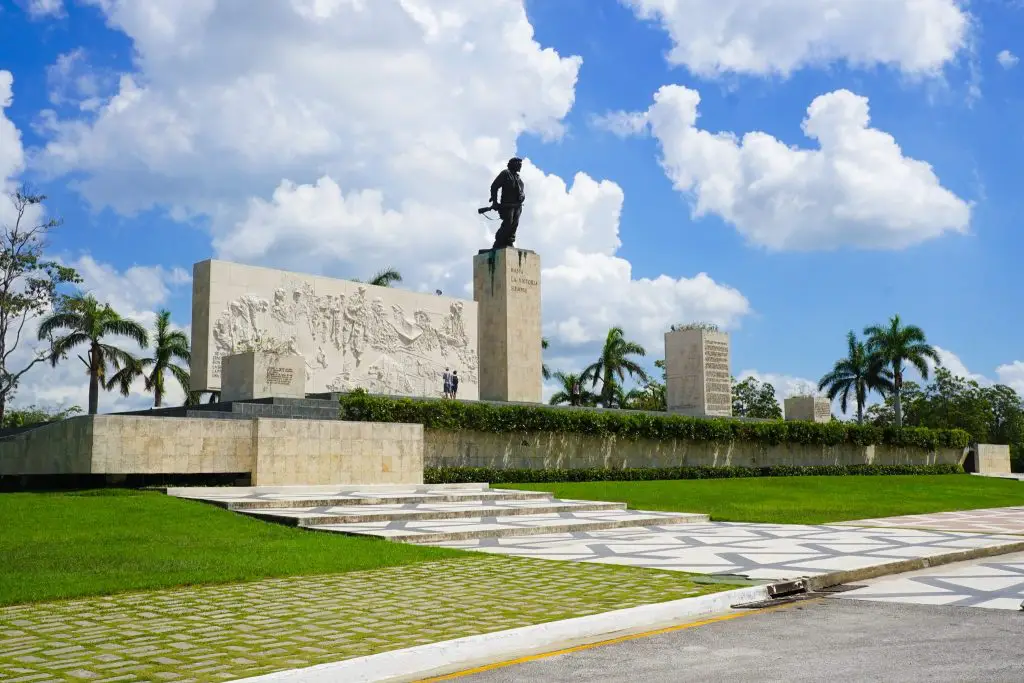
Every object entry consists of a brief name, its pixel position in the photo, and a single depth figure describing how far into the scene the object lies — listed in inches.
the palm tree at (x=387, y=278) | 1378.9
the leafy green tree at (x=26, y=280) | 977.5
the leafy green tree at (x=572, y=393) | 1716.3
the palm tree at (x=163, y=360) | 1444.4
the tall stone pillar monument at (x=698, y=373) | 1219.9
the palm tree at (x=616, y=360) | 1702.8
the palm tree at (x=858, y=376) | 1907.4
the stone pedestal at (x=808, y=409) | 1480.1
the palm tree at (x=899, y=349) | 1819.6
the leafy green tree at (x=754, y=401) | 2043.6
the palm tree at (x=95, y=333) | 1286.9
